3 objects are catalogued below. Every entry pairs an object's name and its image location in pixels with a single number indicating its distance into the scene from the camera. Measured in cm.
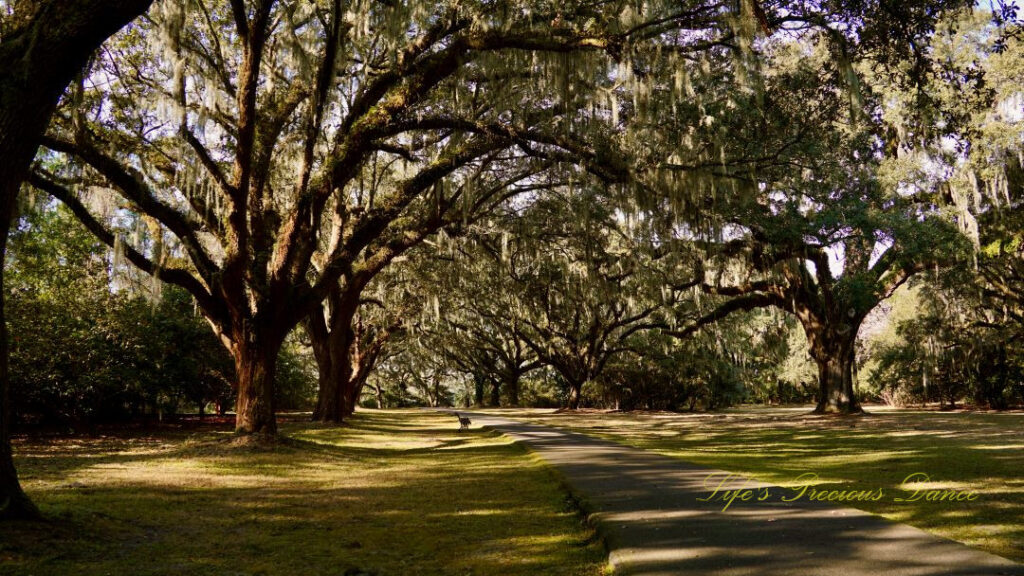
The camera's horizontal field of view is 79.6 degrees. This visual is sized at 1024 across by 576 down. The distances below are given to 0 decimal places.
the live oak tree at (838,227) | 1423
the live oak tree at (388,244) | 1310
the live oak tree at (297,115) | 909
